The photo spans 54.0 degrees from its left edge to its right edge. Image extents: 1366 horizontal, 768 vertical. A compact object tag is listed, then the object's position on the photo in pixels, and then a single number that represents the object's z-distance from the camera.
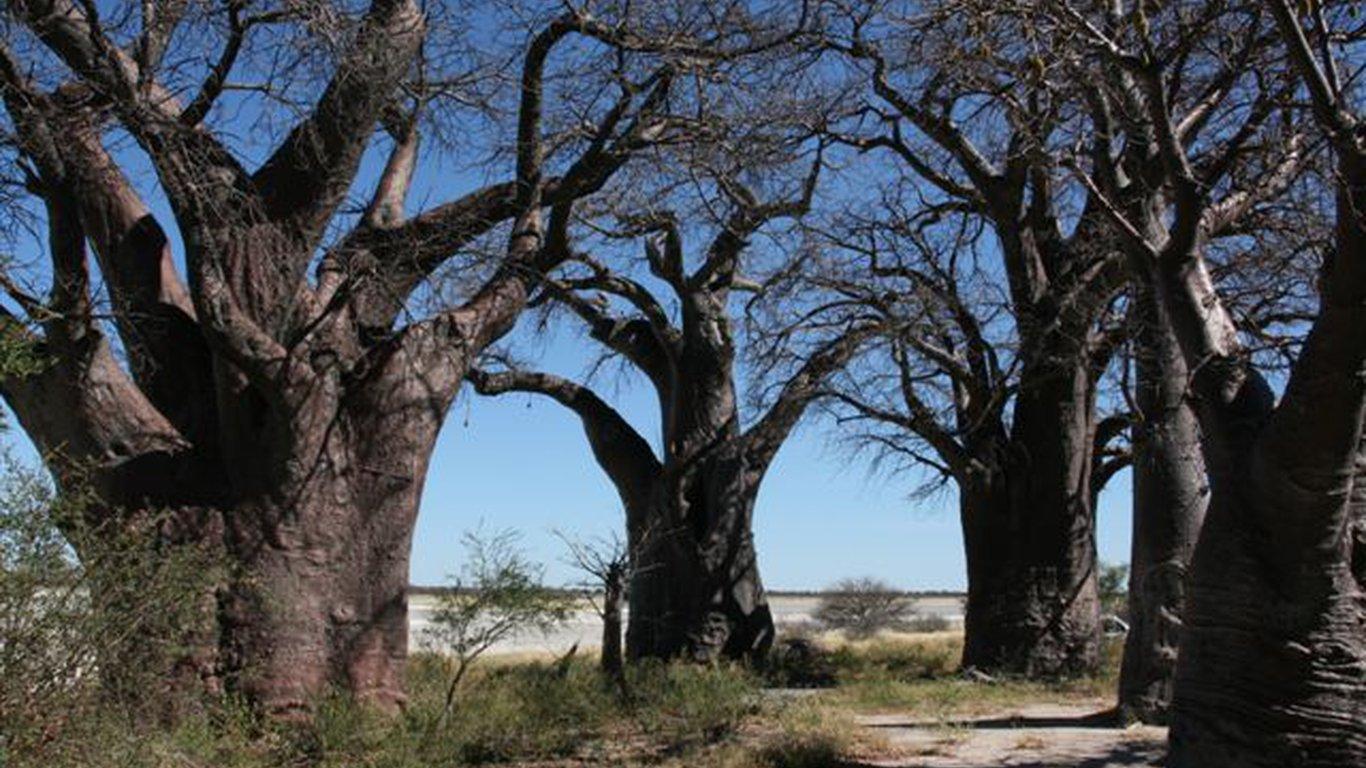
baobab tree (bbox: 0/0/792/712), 10.36
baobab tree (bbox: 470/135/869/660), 20.31
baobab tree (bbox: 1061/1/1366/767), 7.09
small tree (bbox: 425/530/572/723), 11.57
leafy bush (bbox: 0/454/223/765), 6.00
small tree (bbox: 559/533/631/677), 14.65
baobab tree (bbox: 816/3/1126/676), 15.70
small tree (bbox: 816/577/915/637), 40.41
